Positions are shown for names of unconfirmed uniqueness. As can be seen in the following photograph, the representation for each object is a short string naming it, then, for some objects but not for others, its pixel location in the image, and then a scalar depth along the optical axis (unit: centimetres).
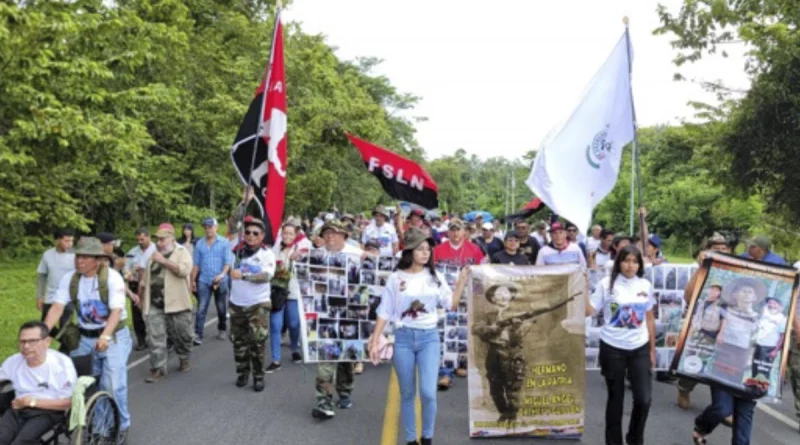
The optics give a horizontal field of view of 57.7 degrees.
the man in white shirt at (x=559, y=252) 910
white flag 702
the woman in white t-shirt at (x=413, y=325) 552
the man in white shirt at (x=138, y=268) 980
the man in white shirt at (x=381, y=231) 1234
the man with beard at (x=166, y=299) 847
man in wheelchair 490
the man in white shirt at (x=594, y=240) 1318
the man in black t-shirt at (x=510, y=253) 901
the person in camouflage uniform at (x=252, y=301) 777
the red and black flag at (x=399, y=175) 952
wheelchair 505
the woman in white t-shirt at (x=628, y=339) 569
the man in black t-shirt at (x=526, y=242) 1071
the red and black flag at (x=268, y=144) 768
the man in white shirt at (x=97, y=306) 570
